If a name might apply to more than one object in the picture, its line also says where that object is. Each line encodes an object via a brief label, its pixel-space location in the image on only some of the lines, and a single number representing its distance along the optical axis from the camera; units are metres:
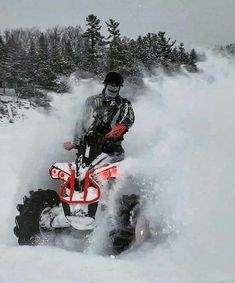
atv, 6.34
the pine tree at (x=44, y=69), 46.69
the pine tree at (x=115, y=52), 40.03
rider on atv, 7.25
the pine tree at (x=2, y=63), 49.91
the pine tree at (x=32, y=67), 50.93
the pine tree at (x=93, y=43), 44.16
